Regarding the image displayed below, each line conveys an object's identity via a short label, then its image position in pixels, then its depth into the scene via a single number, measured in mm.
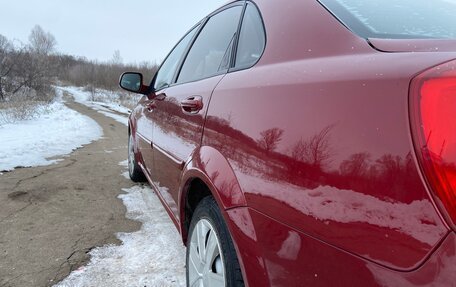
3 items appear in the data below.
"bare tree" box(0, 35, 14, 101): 23328
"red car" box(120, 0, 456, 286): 912
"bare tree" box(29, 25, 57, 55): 73038
